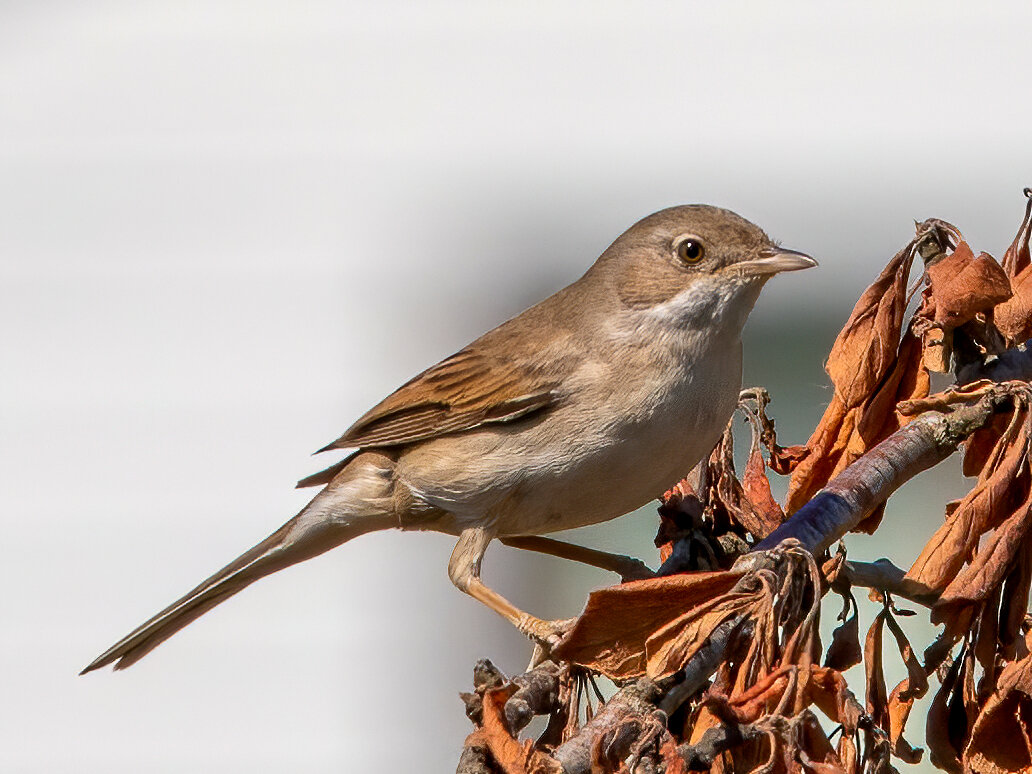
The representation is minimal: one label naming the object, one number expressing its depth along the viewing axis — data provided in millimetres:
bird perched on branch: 6070
